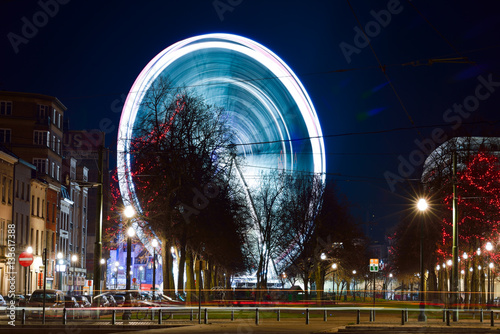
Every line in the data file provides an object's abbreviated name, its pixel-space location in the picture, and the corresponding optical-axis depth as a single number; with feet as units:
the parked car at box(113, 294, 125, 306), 229.49
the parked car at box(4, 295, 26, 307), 210.22
